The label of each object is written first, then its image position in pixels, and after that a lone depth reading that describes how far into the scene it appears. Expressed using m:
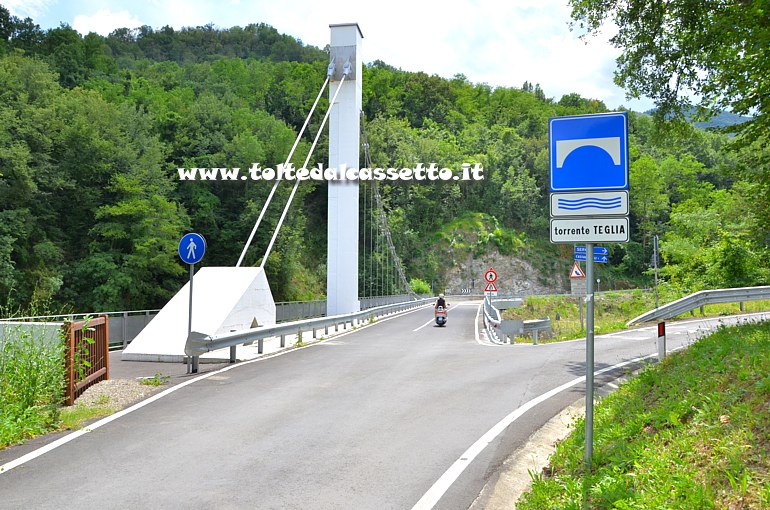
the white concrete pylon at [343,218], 25.55
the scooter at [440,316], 25.09
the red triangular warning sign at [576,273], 20.08
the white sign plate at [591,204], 4.37
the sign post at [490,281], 25.88
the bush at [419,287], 67.25
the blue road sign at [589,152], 4.45
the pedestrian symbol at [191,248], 11.41
